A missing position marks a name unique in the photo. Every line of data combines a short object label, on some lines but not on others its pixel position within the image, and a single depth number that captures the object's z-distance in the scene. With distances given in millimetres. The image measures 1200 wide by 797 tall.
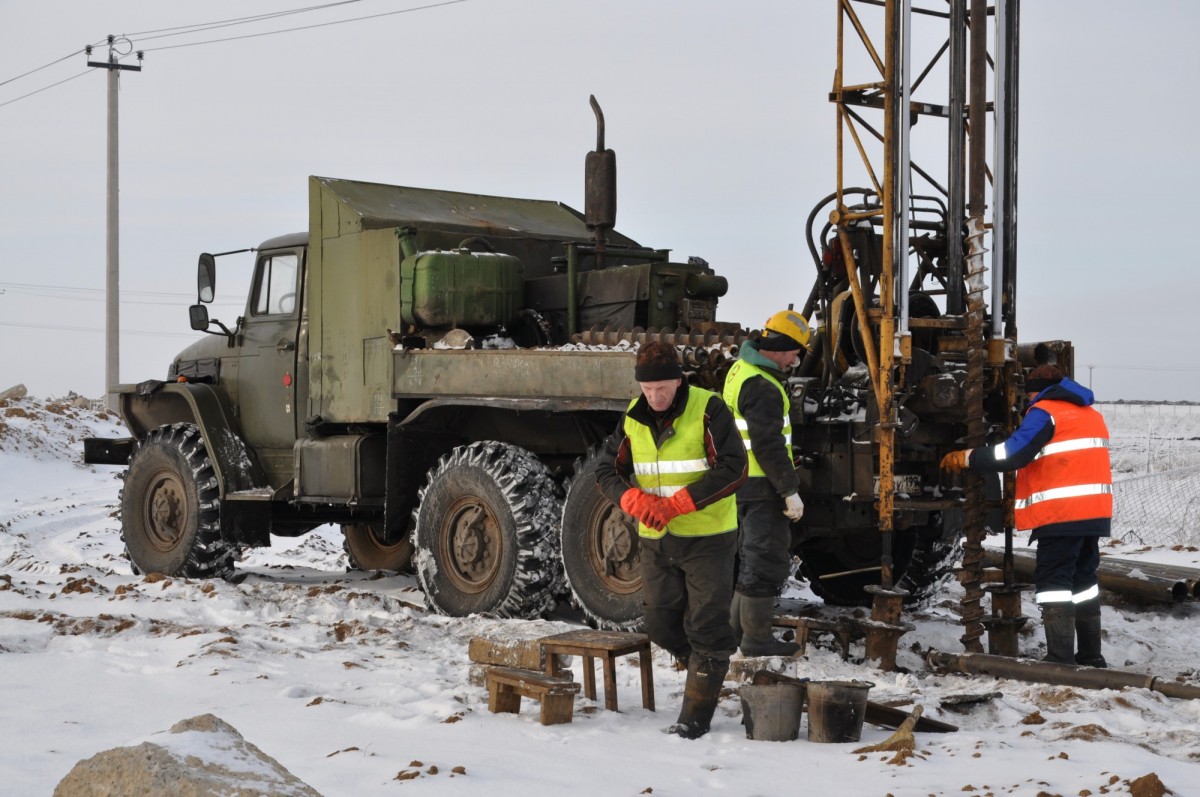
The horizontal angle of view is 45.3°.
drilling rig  8078
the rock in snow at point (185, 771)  4219
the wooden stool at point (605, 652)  6688
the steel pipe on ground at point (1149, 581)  9688
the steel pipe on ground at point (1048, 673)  6859
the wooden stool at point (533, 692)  6441
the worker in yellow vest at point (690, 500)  6266
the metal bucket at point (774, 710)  6246
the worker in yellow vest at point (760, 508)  7633
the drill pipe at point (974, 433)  8406
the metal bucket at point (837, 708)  6203
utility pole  27641
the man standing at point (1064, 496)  7883
